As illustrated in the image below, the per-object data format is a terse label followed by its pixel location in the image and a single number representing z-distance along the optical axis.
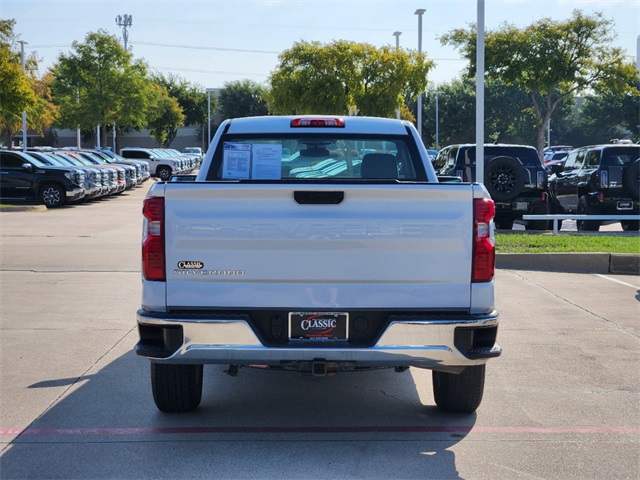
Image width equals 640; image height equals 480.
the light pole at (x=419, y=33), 33.47
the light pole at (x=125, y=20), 71.62
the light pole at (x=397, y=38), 41.06
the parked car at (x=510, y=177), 18.25
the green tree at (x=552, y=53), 35.44
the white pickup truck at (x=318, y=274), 5.10
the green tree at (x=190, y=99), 88.62
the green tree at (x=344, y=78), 39.72
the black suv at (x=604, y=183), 18.59
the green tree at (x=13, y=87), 27.08
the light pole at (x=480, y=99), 17.47
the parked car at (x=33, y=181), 26.88
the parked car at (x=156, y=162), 47.12
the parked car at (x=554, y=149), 57.80
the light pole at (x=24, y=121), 44.62
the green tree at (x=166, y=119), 78.44
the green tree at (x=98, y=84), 46.34
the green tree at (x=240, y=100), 92.50
